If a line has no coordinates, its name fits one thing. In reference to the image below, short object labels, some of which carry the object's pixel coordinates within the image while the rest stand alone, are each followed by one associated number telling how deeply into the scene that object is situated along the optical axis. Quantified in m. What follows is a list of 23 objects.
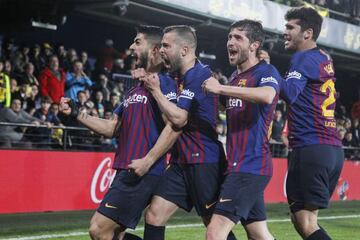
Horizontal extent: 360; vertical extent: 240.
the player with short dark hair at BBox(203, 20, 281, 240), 5.00
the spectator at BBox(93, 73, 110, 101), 14.18
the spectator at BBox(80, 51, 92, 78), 14.09
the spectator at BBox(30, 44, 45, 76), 13.16
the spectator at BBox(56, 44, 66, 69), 13.72
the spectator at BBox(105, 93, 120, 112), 13.95
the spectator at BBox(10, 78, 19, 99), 11.98
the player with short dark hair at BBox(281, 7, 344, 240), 5.59
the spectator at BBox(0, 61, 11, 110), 11.73
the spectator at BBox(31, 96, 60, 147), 12.01
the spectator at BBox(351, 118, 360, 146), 21.44
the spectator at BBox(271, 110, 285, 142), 16.97
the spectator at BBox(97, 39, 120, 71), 15.16
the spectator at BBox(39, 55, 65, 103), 12.82
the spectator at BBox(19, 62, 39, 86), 12.45
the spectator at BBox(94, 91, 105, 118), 13.62
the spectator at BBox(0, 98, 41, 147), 11.34
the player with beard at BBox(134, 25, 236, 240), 5.40
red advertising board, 11.06
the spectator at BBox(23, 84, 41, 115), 12.31
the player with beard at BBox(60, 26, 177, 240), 5.22
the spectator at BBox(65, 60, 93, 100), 13.28
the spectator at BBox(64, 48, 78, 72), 13.65
